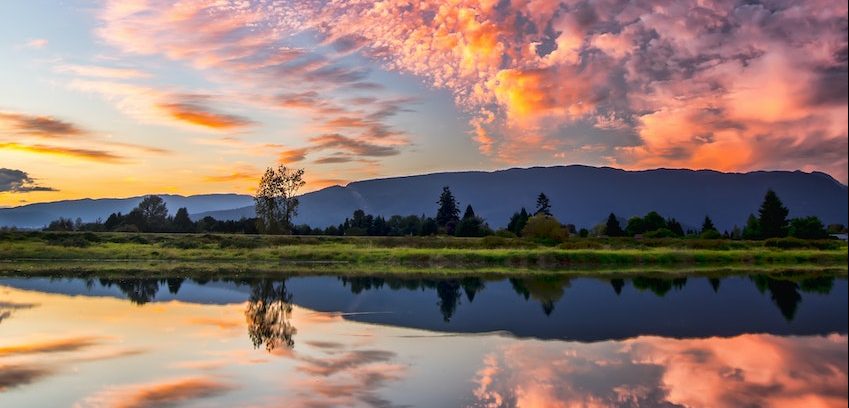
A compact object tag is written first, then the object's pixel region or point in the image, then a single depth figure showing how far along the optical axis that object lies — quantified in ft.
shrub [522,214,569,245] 222.69
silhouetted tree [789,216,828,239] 237.45
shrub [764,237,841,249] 201.17
